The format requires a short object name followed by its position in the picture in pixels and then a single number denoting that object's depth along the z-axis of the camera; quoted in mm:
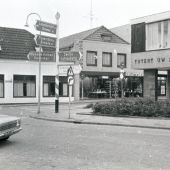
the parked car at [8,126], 10038
